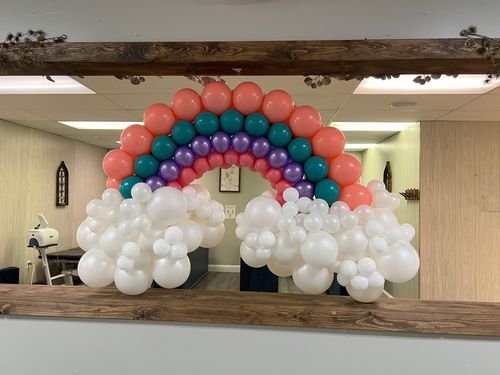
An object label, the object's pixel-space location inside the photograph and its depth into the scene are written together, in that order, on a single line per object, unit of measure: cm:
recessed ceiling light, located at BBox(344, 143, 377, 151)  576
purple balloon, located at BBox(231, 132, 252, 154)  149
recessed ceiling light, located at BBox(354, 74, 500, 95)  252
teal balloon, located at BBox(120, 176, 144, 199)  150
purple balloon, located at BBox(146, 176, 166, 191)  151
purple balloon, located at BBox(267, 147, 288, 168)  147
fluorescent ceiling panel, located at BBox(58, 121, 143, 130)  434
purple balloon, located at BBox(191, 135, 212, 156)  150
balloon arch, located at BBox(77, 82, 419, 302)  138
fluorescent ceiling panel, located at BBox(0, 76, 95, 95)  268
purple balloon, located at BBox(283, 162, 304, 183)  147
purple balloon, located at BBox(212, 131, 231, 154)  149
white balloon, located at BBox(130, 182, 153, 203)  141
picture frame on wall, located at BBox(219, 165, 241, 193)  657
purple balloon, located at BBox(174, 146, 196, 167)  151
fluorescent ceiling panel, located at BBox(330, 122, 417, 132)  409
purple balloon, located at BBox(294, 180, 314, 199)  147
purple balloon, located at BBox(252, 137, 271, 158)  148
